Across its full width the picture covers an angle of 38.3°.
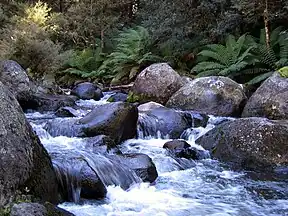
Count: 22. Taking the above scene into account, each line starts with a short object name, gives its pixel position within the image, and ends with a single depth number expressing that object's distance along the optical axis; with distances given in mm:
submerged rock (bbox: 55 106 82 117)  9609
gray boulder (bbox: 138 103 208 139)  8750
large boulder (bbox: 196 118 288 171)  6656
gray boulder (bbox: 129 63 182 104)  11633
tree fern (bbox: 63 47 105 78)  18350
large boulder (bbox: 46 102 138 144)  7898
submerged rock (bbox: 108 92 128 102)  12433
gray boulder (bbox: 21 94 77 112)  10719
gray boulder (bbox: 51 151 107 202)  4910
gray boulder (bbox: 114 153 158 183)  5786
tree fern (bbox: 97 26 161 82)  15820
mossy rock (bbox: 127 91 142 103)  11851
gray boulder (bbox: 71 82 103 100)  13062
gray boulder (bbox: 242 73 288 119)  9047
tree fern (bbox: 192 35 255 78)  12163
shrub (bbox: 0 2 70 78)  11805
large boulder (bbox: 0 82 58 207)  3783
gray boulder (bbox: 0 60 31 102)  10605
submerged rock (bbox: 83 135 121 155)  6652
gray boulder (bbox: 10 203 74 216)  3194
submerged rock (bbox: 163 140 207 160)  7140
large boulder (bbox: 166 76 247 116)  10156
